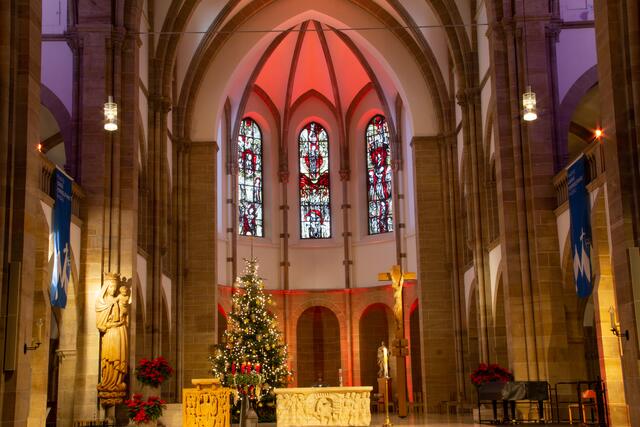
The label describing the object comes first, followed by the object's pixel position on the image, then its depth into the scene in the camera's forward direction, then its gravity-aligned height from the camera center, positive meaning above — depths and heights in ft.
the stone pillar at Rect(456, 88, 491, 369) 87.10 +17.21
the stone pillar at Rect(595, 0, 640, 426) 42.16 +10.66
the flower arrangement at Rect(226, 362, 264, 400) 61.00 +0.83
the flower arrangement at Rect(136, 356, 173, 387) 69.54 +1.59
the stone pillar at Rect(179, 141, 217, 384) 103.45 +14.37
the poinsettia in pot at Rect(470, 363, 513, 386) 68.13 +0.75
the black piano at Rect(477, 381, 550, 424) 60.18 -0.42
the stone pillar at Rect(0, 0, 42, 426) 41.75 +9.34
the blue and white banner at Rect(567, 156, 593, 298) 58.95 +9.73
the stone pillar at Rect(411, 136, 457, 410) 104.17 +12.32
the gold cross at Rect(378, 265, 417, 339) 82.64 +8.80
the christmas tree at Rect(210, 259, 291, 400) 86.94 +4.79
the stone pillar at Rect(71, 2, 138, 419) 67.05 +16.99
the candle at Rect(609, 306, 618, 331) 48.39 +3.29
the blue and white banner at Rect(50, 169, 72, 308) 58.29 +9.88
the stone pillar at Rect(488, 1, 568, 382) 67.31 +13.39
